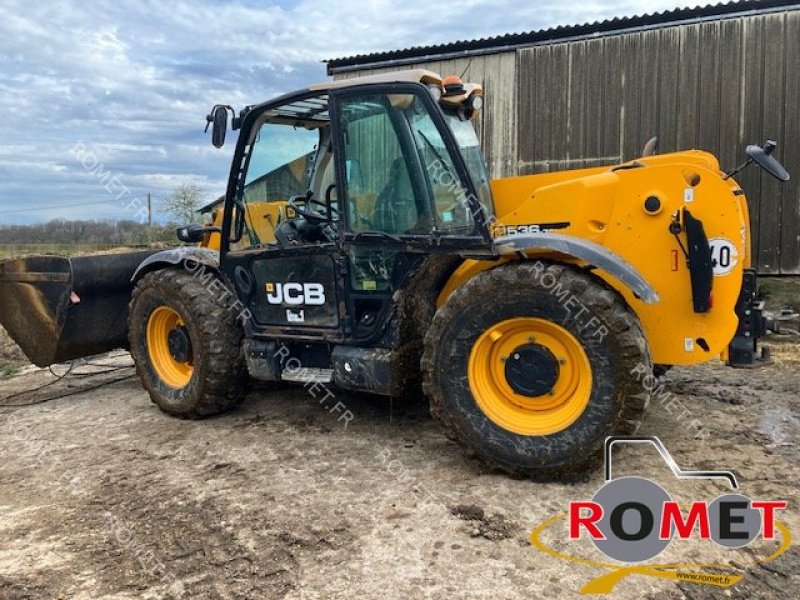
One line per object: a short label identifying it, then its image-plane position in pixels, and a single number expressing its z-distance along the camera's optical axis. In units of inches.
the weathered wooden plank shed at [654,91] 389.7
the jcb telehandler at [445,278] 141.6
